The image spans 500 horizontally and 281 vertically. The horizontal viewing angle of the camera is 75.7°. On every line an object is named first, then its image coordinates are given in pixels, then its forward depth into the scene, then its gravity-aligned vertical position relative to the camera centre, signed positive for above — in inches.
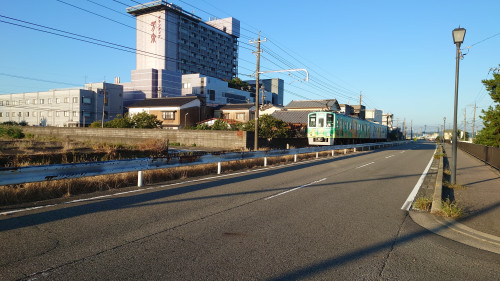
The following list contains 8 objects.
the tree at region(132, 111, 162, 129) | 1673.2 +59.4
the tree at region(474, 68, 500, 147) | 784.3 +59.8
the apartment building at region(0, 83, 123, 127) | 2554.1 +209.0
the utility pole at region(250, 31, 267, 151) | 822.6 +143.6
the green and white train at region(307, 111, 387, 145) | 1118.4 +26.0
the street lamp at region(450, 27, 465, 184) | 416.3 +61.7
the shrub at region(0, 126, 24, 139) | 1262.1 -12.8
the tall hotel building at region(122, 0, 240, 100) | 3179.1 +1044.8
